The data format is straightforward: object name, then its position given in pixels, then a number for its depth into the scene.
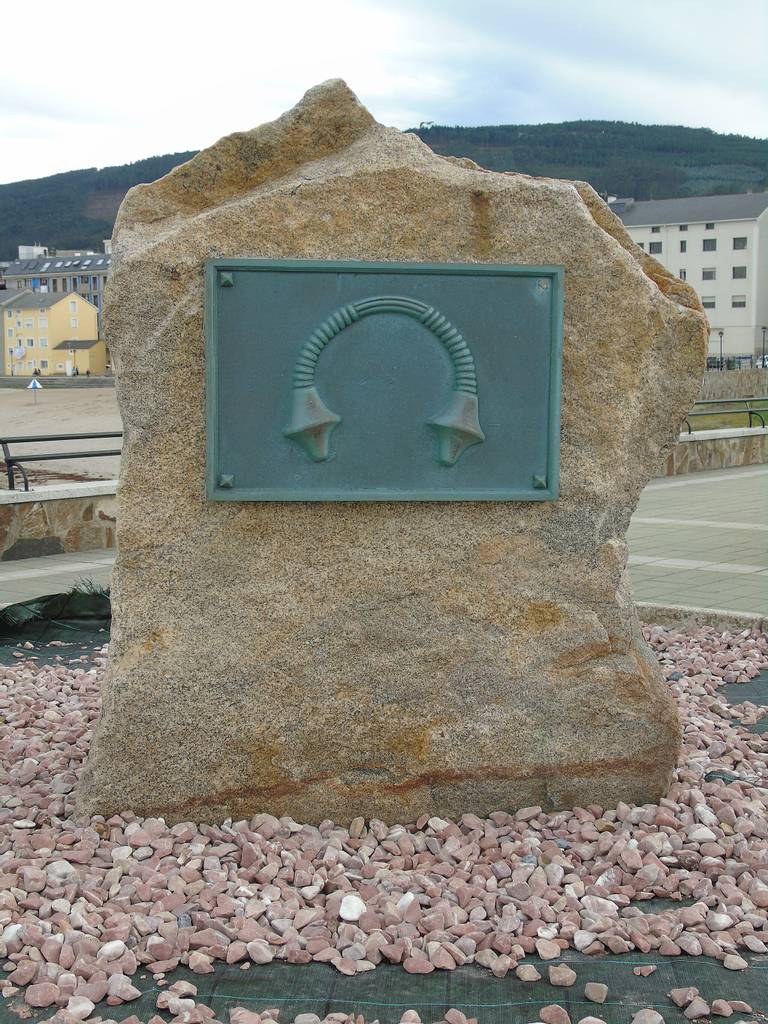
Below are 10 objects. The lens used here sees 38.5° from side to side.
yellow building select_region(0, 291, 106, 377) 94.31
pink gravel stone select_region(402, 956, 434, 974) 2.65
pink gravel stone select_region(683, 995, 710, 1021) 2.47
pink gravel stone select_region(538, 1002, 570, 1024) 2.46
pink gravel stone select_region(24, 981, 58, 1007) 2.52
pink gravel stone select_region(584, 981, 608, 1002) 2.53
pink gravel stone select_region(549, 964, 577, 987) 2.60
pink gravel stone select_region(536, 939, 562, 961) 2.70
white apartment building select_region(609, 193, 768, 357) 78.25
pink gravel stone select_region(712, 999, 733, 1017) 2.46
